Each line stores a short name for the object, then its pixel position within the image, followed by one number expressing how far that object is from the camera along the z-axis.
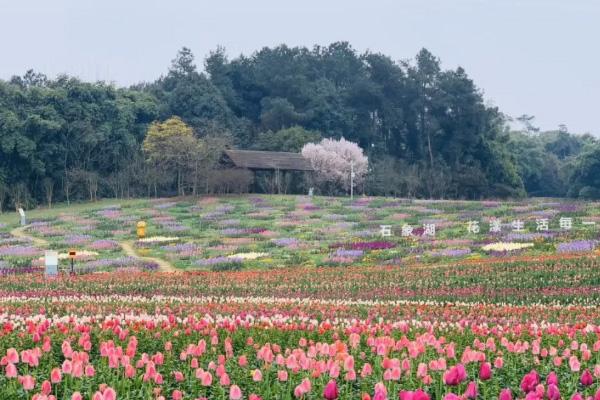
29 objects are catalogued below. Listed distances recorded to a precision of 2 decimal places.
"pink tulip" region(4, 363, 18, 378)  13.71
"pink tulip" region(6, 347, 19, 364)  14.49
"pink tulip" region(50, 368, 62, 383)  12.86
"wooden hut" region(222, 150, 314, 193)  116.50
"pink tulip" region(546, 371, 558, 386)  11.69
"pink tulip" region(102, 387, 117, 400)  11.04
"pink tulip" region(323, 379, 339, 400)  11.09
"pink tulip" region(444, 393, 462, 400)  9.30
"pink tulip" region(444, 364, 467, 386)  11.98
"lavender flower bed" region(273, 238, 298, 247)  71.00
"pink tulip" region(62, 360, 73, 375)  13.98
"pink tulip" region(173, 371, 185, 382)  14.70
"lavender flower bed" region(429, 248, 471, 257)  58.66
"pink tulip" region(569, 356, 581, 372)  14.95
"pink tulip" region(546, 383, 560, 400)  11.11
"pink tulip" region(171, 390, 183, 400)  12.62
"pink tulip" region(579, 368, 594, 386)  12.52
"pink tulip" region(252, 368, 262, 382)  13.30
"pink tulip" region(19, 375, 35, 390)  12.47
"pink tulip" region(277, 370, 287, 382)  13.59
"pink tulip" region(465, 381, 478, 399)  11.15
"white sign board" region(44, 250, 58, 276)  49.59
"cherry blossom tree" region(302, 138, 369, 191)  126.50
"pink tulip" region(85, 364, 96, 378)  14.21
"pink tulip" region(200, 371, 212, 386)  13.04
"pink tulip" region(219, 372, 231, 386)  12.84
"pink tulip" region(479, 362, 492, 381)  12.90
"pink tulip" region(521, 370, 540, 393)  11.94
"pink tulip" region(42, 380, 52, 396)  12.39
